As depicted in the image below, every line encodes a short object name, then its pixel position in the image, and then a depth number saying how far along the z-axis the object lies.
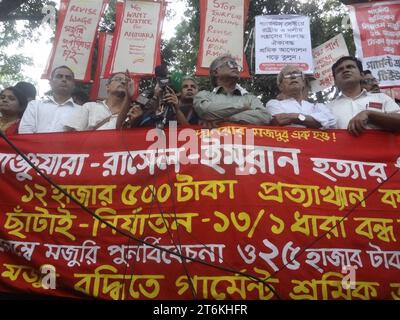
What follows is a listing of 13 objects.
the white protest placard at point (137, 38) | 4.60
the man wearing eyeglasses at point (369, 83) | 4.22
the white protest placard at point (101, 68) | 4.82
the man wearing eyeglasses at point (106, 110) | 3.40
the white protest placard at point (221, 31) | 4.78
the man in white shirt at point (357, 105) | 3.00
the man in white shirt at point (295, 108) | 3.15
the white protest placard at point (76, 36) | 4.72
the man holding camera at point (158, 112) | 2.85
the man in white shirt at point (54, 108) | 3.52
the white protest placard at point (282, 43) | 5.01
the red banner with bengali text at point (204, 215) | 2.39
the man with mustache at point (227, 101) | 3.13
